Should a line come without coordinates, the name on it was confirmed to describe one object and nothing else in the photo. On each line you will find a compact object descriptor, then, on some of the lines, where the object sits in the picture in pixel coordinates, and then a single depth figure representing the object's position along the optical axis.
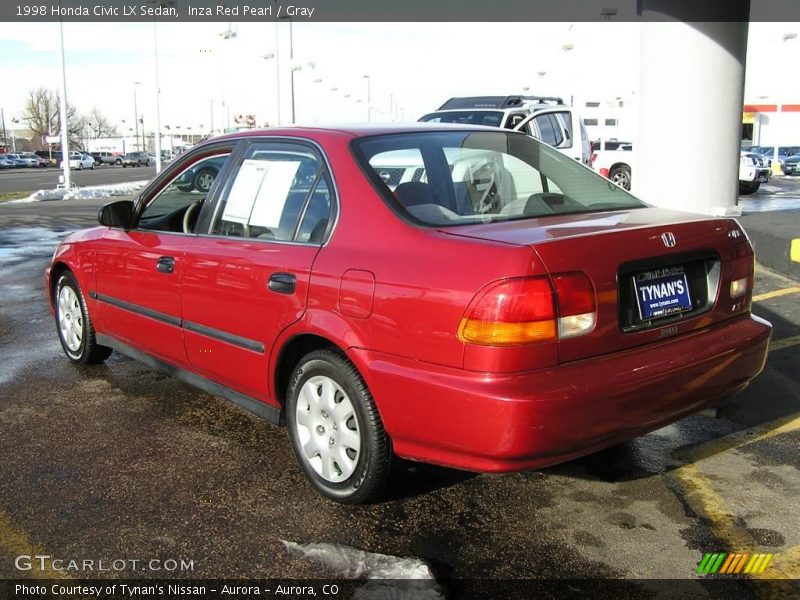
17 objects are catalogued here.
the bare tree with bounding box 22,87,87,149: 100.19
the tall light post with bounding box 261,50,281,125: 34.31
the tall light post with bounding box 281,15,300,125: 33.63
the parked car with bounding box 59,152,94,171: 68.41
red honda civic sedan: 2.84
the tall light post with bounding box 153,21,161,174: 38.44
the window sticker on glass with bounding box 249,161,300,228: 3.84
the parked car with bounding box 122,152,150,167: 81.06
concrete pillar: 8.16
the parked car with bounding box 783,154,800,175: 36.84
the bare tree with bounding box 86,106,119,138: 128.88
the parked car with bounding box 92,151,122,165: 83.00
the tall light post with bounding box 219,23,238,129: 33.59
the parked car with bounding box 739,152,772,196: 21.97
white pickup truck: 20.67
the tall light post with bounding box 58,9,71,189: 28.72
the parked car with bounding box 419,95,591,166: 13.35
